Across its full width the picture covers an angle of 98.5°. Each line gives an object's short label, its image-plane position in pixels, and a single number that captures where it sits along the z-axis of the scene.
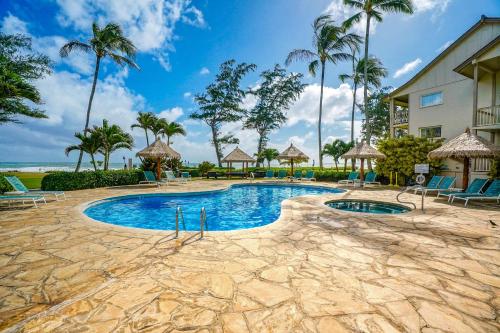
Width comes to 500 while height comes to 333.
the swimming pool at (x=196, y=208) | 7.66
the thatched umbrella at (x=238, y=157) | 22.54
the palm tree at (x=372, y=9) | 15.84
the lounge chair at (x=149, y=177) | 15.28
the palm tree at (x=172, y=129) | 26.50
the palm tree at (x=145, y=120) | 26.58
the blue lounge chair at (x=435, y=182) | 10.89
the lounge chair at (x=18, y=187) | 8.55
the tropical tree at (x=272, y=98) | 30.69
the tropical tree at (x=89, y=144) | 15.27
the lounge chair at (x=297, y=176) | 19.12
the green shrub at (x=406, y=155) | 13.55
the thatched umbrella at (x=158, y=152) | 15.29
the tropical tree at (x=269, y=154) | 26.78
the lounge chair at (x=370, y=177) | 14.92
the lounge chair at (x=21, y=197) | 7.58
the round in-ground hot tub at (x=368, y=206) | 8.39
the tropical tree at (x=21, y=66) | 12.59
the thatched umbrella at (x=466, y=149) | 9.05
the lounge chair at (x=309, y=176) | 18.55
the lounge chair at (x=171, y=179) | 16.09
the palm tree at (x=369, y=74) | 22.92
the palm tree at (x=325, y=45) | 19.98
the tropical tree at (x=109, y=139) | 15.91
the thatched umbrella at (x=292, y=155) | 19.83
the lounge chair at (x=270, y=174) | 21.74
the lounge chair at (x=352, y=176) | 16.12
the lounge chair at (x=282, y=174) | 21.31
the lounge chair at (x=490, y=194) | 8.30
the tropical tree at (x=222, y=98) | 29.44
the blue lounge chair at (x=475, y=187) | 9.01
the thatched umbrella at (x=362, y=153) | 13.76
